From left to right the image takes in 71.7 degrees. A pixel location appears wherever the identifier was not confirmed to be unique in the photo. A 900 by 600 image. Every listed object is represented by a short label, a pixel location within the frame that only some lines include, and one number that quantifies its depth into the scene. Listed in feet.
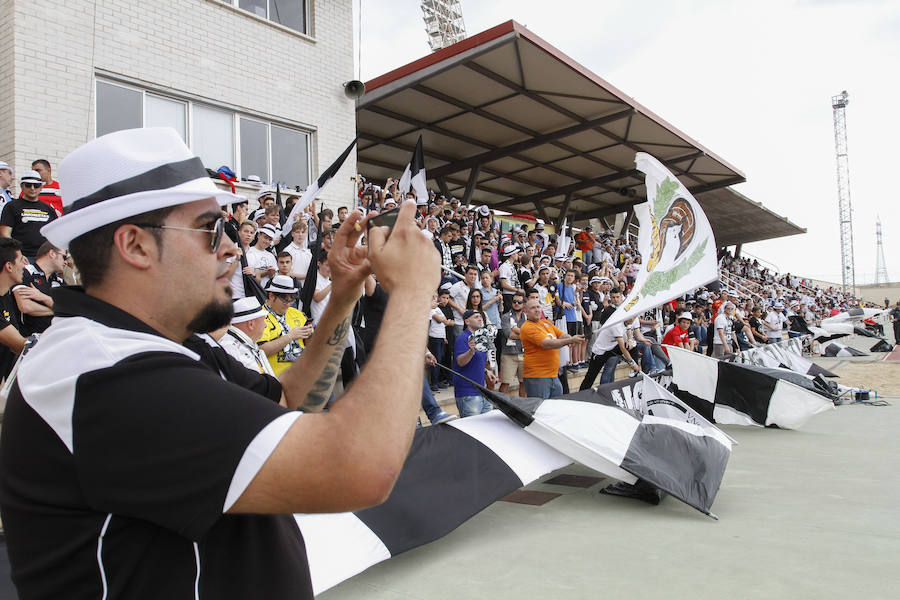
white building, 30.07
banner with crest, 21.95
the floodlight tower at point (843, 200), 208.57
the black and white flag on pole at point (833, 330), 61.62
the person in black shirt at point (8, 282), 16.16
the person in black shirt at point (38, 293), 17.02
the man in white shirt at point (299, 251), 26.41
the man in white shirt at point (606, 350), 32.48
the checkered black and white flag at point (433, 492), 11.26
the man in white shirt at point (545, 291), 38.47
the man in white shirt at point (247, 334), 12.87
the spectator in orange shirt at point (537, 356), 26.35
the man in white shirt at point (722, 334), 49.37
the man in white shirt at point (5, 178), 24.32
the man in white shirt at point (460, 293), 31.30
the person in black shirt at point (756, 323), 65.16
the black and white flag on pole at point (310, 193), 25.16
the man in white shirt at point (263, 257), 24.35
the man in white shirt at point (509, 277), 37.93
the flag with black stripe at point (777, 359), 37.81
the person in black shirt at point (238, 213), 26.45
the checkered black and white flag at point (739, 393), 26.63
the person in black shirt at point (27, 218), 22.29
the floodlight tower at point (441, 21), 205.05
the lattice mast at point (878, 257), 272.92
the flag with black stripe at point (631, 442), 15.46
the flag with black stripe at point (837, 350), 64.75
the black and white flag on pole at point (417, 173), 39.69
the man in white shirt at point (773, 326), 66.97
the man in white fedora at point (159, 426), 3.24
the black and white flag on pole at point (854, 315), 62.18
